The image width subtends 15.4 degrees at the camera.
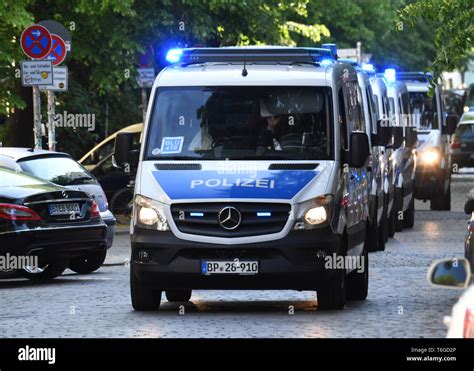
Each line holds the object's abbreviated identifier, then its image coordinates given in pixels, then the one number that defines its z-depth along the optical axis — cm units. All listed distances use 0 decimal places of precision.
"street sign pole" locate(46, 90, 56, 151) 2616
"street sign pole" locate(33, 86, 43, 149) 2617
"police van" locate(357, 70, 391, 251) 2202
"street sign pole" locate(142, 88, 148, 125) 3383
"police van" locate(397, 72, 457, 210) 3338
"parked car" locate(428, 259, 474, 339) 727
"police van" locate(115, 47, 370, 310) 1473
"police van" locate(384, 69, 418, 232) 2858
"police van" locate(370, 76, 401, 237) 2569
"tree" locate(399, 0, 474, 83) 2069
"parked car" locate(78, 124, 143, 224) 3269
